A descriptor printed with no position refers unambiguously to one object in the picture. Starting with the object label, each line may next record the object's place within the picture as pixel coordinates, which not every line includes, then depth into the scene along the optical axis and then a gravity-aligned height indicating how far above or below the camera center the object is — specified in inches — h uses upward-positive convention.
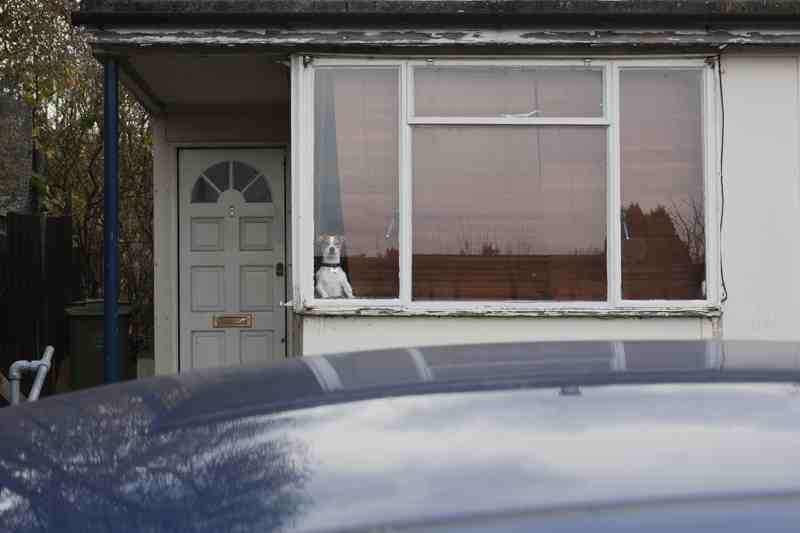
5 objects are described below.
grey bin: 369.4 -30.5
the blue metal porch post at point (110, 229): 267.7 +10.0
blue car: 51.8 -12.1
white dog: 269.6 -3.3
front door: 350.0 +4.6
